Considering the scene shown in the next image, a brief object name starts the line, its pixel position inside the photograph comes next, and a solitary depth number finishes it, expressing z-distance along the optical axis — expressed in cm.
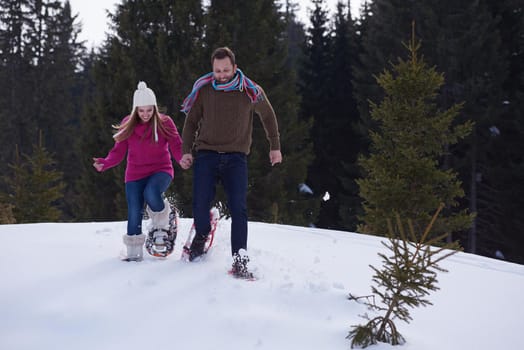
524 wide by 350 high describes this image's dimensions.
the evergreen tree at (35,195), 1594
